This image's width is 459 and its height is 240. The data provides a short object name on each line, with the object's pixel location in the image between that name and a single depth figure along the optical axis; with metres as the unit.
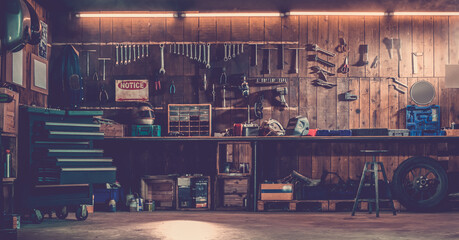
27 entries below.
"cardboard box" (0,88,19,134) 5.25
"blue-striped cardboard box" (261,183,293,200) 7.06
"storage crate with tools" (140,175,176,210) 7.26
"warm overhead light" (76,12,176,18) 7.59
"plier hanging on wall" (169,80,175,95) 7.57
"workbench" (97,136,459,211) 6.84
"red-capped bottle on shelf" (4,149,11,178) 5.37
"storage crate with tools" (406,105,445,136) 7.43
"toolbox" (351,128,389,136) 6.84
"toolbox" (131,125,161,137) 7.07
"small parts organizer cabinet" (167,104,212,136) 7.25
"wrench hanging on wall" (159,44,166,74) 7.55
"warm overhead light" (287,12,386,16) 7.52
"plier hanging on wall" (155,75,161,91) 7.57
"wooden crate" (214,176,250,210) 7.22
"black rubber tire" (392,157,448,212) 7.03
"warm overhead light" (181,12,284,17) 7.52
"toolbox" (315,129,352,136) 6.91
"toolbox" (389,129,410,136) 6.88
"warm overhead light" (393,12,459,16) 7.54
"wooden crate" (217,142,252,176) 7.57
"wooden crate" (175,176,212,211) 7.18
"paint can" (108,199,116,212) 7.08
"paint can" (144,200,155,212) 7.16
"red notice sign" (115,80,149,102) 7.60
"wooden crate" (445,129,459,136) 6.93
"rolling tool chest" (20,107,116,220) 5.68
